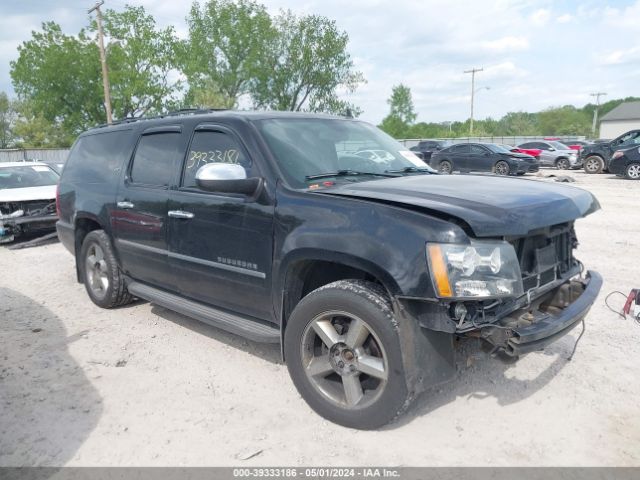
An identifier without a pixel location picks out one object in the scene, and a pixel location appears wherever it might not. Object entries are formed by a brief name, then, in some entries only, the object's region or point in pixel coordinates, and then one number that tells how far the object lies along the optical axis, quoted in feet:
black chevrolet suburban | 9.16
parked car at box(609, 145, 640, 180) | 59.57
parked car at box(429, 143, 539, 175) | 69.97
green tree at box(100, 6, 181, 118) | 145.69
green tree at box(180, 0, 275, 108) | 174.60
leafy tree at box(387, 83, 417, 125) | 255.70
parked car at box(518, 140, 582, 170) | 84.87
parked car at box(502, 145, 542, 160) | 85.24
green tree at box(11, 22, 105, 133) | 147.33
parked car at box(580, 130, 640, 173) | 63.57
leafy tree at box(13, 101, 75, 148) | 158.20
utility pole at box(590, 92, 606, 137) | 255.06
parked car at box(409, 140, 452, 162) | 101.30
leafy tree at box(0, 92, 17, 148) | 229.25
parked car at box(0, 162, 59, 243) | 30.96
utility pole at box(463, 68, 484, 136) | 184.03
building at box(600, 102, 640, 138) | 226.58
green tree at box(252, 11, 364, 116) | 176.96
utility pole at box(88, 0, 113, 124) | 99.91
